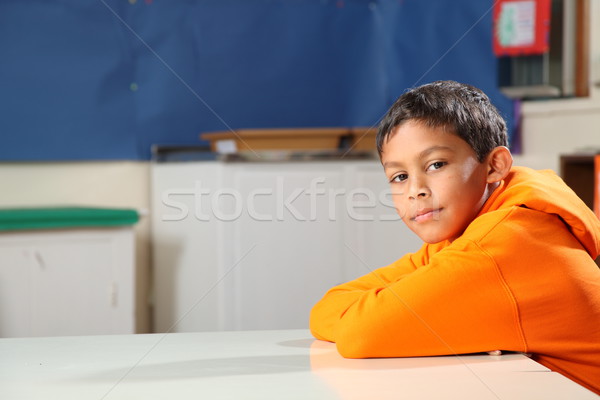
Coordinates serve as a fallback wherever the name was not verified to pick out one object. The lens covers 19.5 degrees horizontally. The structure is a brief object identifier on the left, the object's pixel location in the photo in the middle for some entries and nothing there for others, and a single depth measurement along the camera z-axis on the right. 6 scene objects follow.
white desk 1.95
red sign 4.26
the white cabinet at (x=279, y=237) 4.31
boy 2.10
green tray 3.85
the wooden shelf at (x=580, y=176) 3.93
